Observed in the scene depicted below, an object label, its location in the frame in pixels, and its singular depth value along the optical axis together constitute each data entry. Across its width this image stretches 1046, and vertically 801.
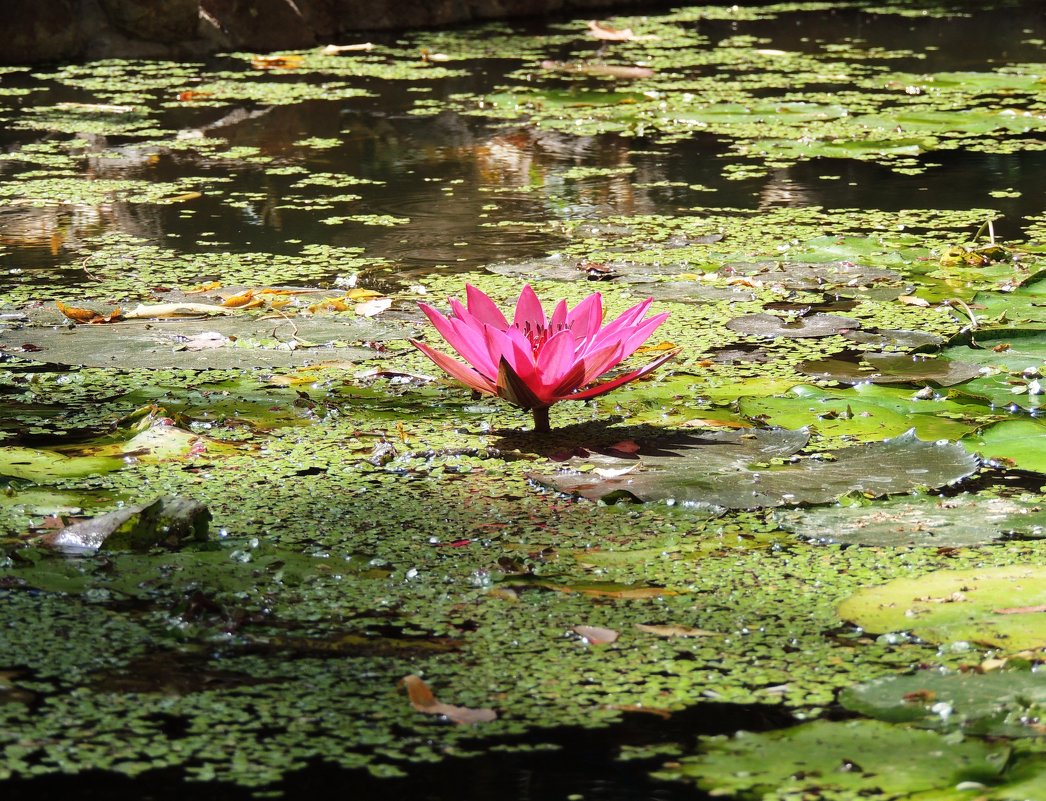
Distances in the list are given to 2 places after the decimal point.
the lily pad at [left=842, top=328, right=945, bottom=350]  4.26
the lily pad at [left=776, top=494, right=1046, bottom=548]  2.86
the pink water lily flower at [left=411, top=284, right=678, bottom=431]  3.35
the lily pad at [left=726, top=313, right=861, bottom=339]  4.41
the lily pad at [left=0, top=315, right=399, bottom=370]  4.10
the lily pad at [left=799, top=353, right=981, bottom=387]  3.88
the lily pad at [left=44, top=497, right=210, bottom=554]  2.80
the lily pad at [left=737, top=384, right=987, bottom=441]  3.49
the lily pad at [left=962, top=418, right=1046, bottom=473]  3.24
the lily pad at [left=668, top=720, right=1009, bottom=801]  1.96
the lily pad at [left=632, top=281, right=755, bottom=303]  4.83
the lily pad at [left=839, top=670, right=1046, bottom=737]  2.10
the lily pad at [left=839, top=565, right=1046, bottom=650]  2.39
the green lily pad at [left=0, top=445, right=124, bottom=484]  3.18
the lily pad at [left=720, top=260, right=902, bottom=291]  5.03
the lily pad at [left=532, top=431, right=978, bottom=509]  3.06
